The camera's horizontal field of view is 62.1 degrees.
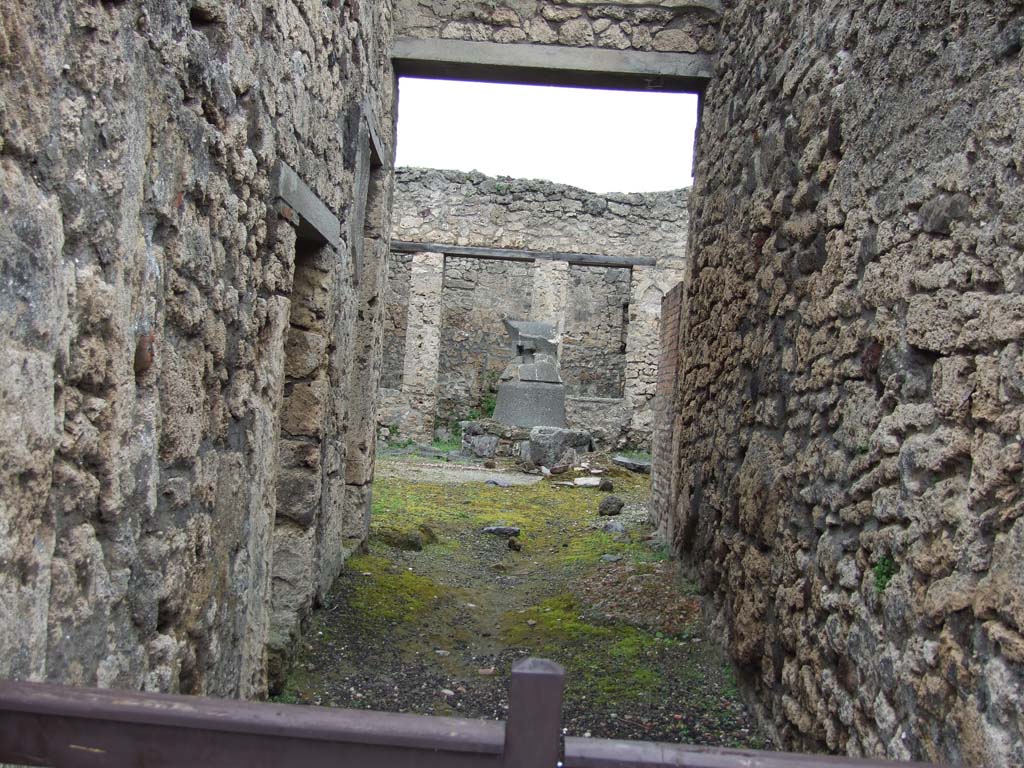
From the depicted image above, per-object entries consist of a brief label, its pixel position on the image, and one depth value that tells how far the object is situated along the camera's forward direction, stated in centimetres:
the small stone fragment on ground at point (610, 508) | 800
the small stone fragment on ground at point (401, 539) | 620
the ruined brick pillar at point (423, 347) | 1434
